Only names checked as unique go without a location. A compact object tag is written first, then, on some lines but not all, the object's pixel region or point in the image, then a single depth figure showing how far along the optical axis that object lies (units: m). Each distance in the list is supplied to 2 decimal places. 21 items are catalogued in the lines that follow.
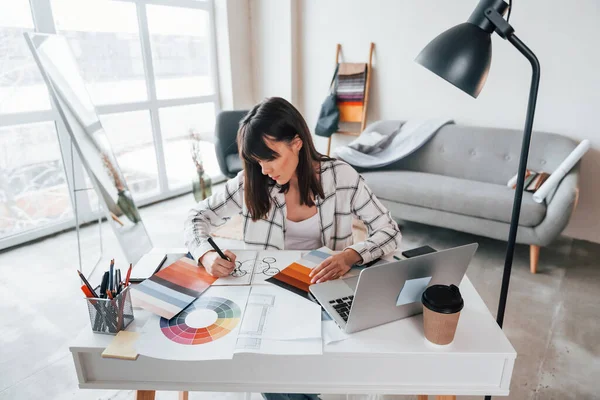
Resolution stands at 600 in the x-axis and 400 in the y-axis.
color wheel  0.80
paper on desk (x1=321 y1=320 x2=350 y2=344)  0.79
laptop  0.73
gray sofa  2.32
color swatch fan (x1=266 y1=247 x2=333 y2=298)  0.98
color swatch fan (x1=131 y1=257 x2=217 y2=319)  0.89
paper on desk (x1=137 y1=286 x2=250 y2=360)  0.76
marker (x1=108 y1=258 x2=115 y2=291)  0.87
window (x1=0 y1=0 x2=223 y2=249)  2.66
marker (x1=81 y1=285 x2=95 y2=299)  0.83
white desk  0.76
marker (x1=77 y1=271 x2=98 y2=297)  0.84
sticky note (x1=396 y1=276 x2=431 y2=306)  0.79
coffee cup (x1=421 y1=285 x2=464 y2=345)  0.74
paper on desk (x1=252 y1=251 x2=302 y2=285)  1.03
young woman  1.17
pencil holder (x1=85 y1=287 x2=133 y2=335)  0.81
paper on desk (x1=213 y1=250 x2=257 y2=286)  1.01
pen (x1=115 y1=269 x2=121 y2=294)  0.86
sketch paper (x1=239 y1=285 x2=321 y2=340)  0.80
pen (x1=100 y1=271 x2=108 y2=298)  0.86
